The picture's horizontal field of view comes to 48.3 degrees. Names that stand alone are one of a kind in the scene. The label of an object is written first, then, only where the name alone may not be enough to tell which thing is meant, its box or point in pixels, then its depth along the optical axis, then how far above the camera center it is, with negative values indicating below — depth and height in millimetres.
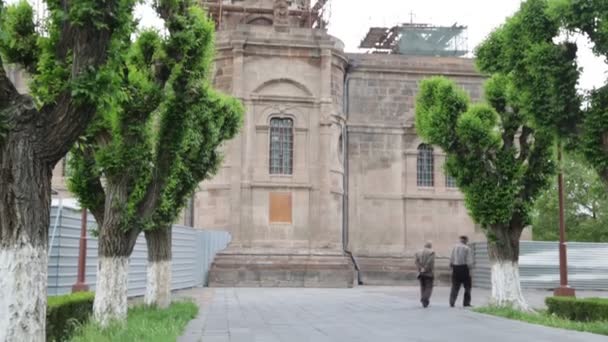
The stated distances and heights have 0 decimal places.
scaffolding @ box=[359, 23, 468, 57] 34406 +10067
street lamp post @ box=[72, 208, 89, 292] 13688 -629
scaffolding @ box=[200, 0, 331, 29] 29922 +10038
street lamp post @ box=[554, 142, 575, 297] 15930 -512
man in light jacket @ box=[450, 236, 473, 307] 16828 -906
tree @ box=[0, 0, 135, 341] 6727 +896
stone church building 25641 +2727
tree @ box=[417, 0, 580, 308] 15375 +1922
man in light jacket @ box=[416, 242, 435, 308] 16578 -933
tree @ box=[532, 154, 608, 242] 40594 +1453
